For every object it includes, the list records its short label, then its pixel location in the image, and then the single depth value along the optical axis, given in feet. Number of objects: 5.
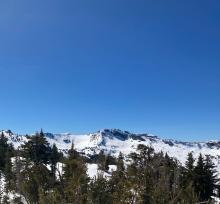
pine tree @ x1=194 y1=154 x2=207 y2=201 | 112.07
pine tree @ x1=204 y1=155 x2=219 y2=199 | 112.46
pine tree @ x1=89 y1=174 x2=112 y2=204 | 62.01
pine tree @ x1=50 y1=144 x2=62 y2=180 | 159.85
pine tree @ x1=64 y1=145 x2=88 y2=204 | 52.55
